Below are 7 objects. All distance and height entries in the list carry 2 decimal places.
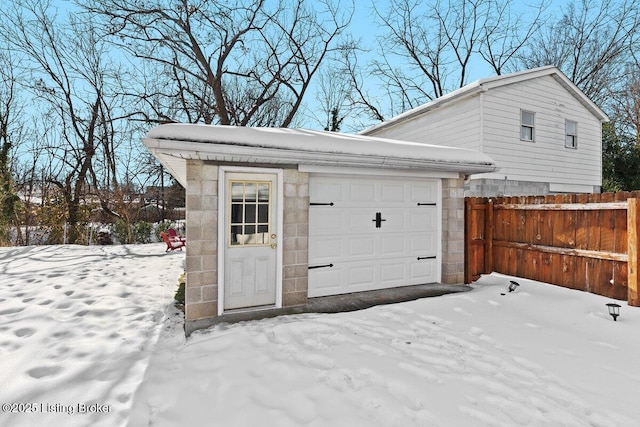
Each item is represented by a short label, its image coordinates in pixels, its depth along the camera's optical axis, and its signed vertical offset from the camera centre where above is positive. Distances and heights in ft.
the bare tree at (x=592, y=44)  49.19 +29.41
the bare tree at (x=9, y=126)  37.80 +11.08
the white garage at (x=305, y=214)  12.86 -0.15
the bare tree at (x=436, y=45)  56.03 +31.54
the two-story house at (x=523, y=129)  29.48 +8.86
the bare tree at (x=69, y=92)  42.88 +16.90
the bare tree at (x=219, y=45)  40.91 +24.48
